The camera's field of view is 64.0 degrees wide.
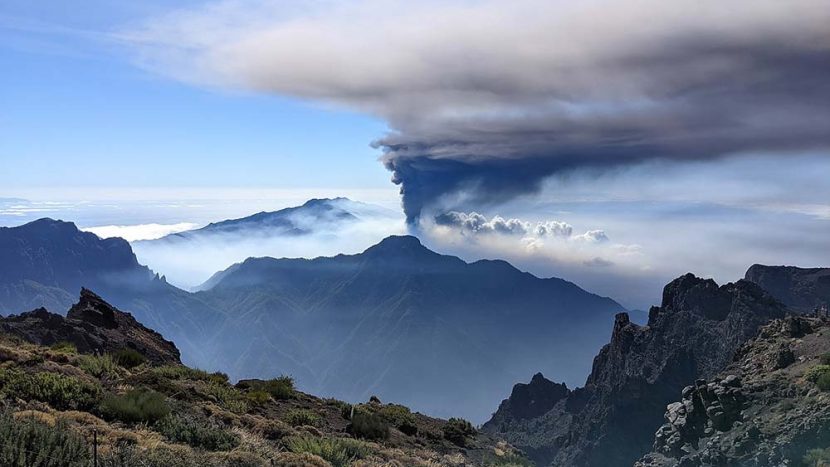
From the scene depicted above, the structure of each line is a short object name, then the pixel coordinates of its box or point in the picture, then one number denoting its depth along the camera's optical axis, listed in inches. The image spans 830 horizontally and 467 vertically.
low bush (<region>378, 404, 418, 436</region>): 1279.5
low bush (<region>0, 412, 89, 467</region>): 573.9
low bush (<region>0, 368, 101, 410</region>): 855.7
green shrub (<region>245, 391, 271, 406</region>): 1218.0
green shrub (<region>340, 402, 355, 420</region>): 1304.9
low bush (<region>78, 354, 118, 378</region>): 1136.8
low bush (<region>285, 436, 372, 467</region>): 860.6
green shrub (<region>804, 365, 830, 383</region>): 2343.6
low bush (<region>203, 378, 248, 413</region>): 1100.5
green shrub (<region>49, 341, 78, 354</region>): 1382.1
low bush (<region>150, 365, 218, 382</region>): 1253.1
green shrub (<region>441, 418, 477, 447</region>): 1301.7
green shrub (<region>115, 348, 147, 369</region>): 1383.2
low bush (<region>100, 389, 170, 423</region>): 845.2
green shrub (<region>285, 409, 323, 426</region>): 1136.8
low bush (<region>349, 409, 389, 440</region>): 1136.2
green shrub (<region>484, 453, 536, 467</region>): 1148.3
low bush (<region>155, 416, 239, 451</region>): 795.4
